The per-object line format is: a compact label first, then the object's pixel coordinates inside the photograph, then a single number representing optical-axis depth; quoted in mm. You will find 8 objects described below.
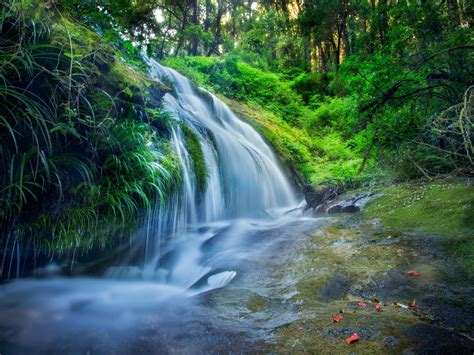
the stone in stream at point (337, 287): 2506
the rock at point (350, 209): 5297
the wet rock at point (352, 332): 1814
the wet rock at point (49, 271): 3682
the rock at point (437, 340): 1631
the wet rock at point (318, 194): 6594
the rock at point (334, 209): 5620
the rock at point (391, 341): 1730
